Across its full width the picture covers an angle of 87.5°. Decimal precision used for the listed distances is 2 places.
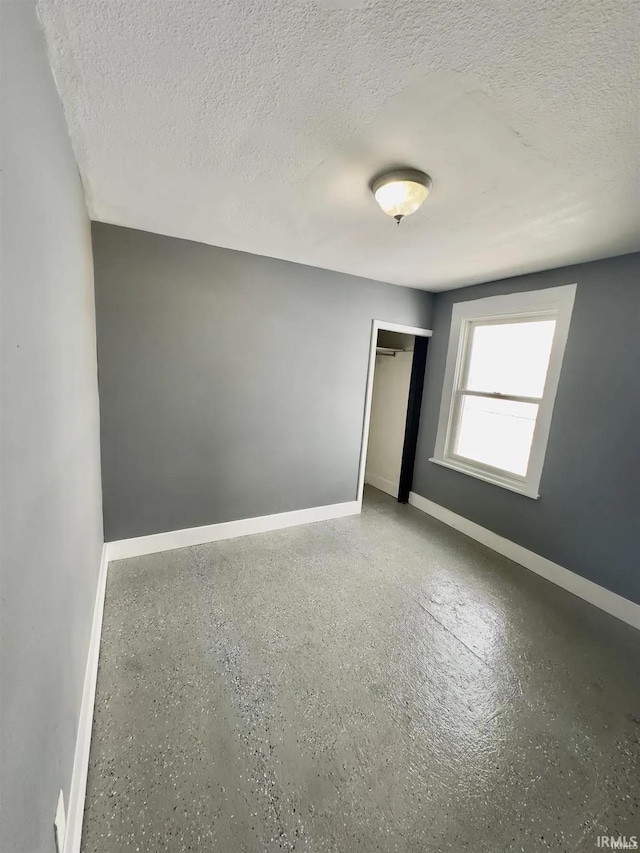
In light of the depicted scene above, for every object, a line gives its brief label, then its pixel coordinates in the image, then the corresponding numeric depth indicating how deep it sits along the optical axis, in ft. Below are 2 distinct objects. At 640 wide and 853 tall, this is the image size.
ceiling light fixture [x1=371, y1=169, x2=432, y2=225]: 4.81
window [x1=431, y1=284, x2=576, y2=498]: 8.79
